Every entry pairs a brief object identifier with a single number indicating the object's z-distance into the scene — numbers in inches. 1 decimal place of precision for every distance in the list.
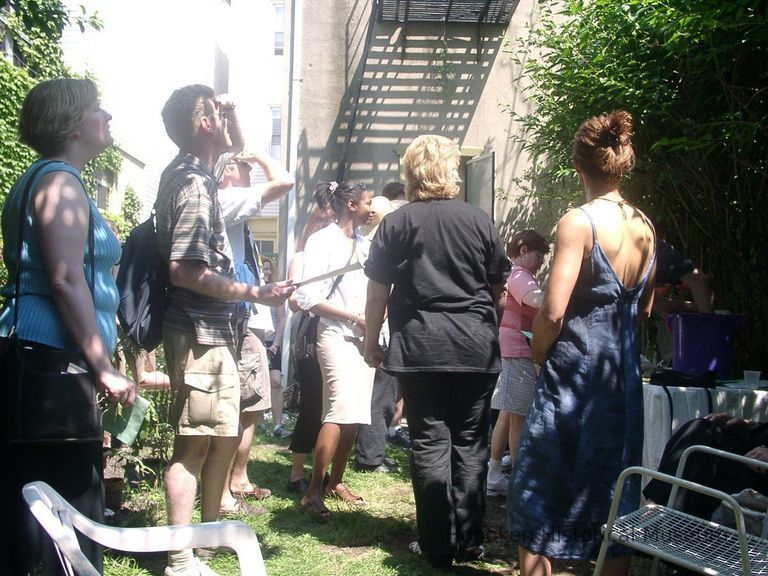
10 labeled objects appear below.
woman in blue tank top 80.4
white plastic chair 59.4
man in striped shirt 109.0
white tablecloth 141.7
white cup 153.1
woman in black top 128.9
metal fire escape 325.1
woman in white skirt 161.0
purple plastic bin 153.0
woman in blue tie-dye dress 101.6
